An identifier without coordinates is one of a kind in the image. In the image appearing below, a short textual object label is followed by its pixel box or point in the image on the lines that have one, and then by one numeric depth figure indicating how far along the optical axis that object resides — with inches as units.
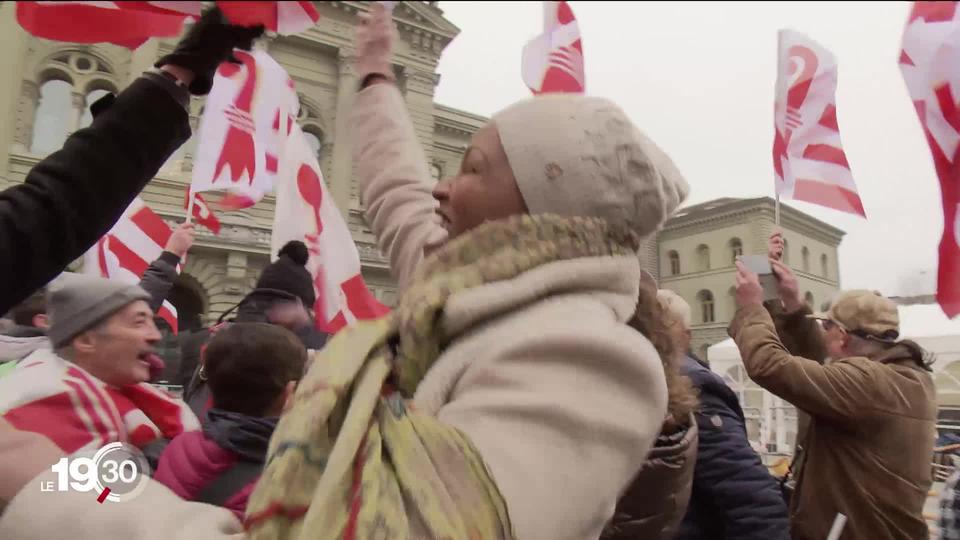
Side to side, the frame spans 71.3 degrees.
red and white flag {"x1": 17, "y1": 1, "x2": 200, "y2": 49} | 31.1
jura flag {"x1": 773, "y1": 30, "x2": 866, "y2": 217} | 134.9
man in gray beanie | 58.1
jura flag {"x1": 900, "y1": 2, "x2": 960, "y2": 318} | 94.5
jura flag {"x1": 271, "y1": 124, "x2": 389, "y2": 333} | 141.6
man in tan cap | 84.2
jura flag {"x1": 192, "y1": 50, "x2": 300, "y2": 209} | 147.6
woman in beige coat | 29.0
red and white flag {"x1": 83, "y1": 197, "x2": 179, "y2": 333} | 145.1
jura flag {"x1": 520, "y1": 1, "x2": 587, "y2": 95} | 149.7
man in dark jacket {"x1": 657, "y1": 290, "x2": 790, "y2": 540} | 67.4
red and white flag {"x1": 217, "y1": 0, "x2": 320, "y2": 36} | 27.8
